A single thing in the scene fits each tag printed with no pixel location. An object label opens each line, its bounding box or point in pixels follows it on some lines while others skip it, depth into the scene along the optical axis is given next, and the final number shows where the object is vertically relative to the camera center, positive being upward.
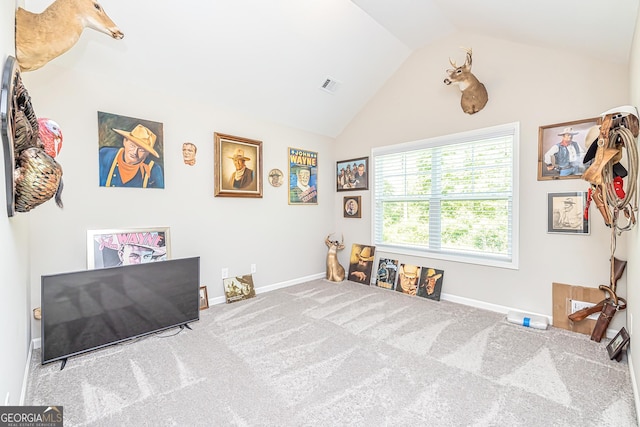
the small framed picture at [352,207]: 4.53 +0.03
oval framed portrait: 4.01 +0.44
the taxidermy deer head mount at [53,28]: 1.67 +1.09
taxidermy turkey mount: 1.17 +0.25
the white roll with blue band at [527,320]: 2.77 -1.09
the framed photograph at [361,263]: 4.32 -0.82
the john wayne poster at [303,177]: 4.26 +0.48
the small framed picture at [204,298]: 3.27 -0.99
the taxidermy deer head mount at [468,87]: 3.00 +1.29
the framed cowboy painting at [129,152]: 2.68 +0.56
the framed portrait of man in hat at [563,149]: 2.65 +0.55
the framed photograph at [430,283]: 3.60 -0.93
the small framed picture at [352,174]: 4.43 +0.54
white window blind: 3.17 +0.14
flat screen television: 2.09 -0.76
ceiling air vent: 3.72 +1.61
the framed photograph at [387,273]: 4.05 -0.90
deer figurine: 4.45 -0.88
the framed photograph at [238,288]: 3.51 -0.96
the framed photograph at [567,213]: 2.66 -0.05
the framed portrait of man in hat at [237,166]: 3.44 +0.54
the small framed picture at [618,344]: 2.13 -1.03
